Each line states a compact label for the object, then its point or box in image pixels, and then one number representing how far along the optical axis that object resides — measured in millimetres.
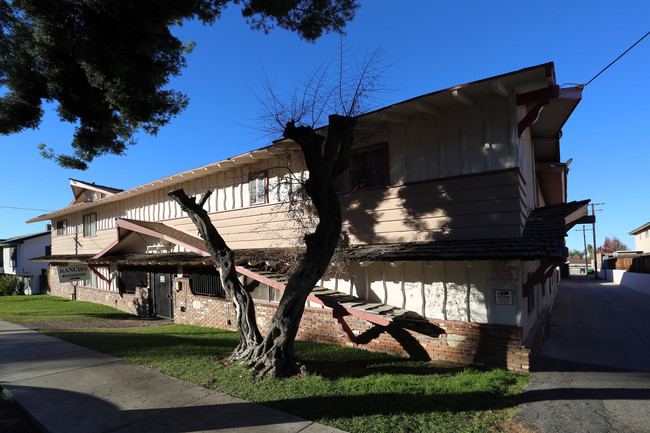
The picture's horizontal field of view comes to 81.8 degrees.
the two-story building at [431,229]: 6758
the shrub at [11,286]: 26203
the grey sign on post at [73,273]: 15772
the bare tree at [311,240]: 6504
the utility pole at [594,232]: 41594
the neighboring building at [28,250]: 31031
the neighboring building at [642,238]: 35000
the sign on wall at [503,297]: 6633
